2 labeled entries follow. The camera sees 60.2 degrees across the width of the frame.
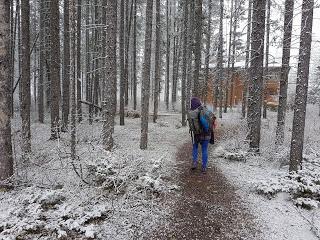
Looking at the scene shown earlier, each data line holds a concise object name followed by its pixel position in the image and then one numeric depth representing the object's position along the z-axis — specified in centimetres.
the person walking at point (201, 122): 776
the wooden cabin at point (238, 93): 3124
